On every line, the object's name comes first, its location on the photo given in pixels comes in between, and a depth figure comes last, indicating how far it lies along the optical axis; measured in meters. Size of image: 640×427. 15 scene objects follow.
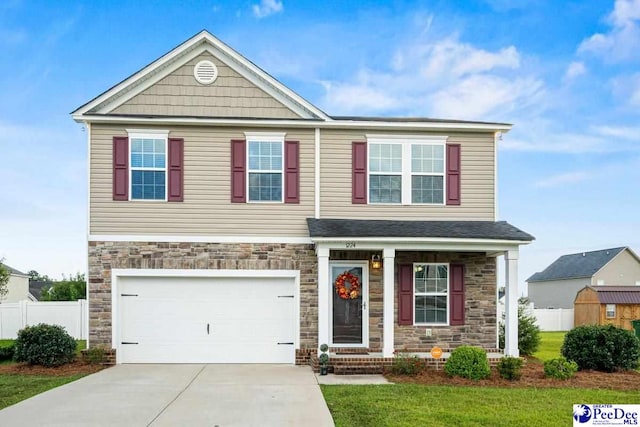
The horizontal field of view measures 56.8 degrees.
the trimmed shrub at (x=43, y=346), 12.70
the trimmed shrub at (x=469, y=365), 11.12
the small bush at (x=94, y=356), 13.02
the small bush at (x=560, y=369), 11.23
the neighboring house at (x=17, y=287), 37.81
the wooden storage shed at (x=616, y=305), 27.08
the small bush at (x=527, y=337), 15.73
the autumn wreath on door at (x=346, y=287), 13.70
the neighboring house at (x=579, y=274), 35.66
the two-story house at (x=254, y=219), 13.47
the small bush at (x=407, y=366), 11.73
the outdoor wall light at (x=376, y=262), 13.70
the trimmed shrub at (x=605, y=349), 12.27
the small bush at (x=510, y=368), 11.13
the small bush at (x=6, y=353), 14.05
